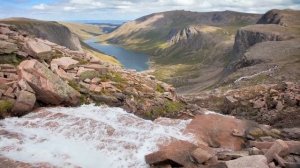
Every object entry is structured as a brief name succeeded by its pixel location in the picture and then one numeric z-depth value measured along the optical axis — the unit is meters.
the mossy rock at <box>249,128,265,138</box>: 17.59
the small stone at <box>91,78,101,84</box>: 20.91
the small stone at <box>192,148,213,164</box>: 13.04
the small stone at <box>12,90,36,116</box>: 16.77
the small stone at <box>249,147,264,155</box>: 13.55
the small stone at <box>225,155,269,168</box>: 12.03
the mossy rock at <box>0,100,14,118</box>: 16.42
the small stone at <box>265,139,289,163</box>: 13.12
